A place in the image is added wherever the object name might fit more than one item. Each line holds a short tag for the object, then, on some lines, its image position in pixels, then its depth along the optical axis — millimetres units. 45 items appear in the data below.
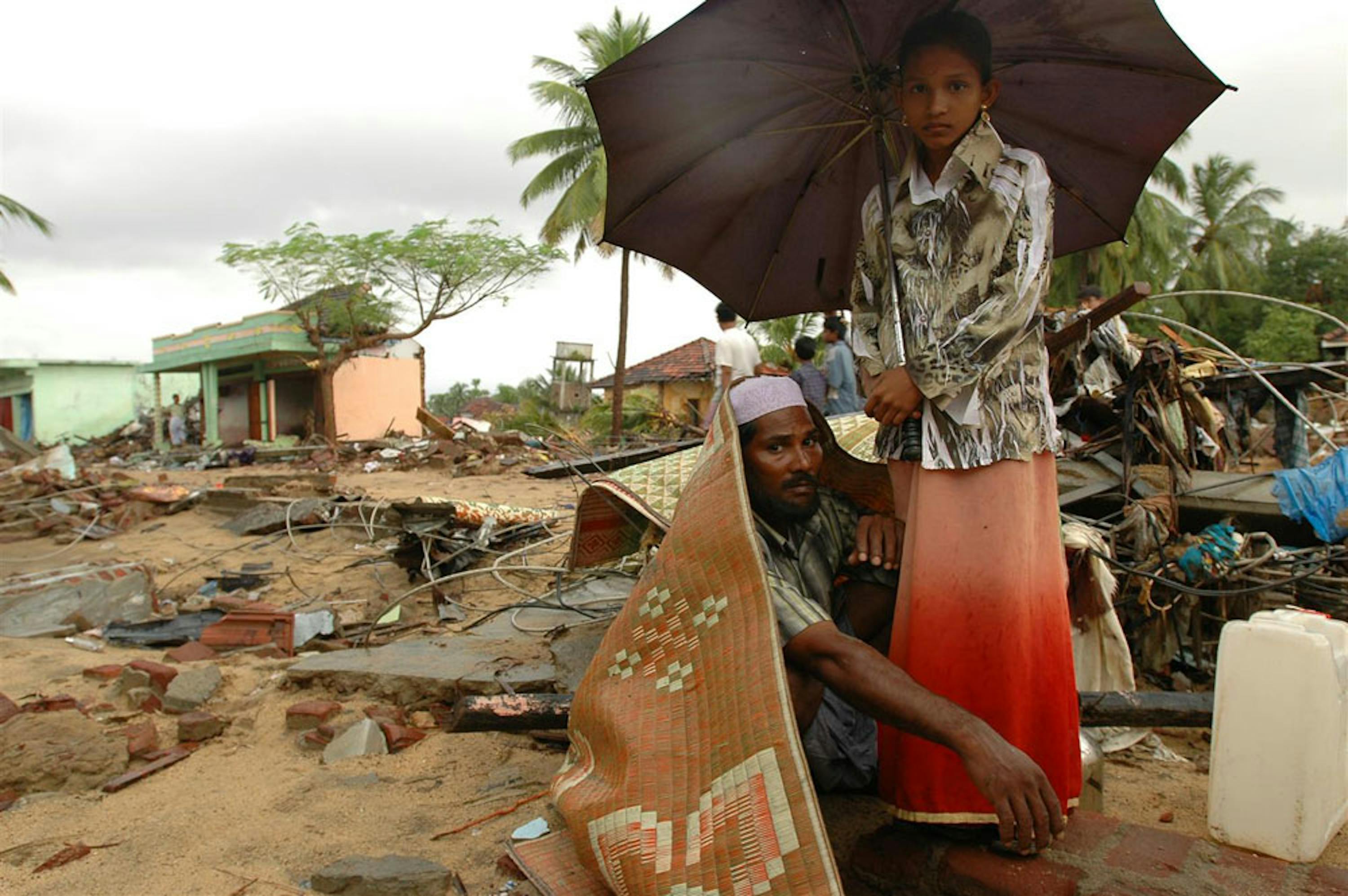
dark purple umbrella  2180
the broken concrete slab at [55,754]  3049
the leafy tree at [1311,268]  26828
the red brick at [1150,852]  1951
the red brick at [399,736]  3357
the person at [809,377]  8148
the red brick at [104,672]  4262
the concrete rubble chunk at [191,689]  3818
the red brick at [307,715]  3553
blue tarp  4309
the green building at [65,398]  32312
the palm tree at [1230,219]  29219
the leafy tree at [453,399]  40812
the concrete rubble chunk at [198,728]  3527
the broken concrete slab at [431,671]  3676
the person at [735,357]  7750
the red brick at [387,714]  3586
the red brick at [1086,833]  2012
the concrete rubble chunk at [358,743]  3301
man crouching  1839
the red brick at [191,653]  4664
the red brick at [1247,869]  1904
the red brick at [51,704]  3676
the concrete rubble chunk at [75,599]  5496
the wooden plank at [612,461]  5582
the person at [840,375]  8031
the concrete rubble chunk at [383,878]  2260
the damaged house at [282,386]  24078
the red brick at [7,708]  3496
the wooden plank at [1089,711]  2791
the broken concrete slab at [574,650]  3641
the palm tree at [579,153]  19562
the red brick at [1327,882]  1850
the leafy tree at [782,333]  20000
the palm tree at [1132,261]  21891
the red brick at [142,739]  3314
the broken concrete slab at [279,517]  8359
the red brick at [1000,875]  1882
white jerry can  2186
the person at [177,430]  25656
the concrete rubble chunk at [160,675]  4023
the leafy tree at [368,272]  20812
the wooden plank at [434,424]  15758
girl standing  1961
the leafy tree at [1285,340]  21922
